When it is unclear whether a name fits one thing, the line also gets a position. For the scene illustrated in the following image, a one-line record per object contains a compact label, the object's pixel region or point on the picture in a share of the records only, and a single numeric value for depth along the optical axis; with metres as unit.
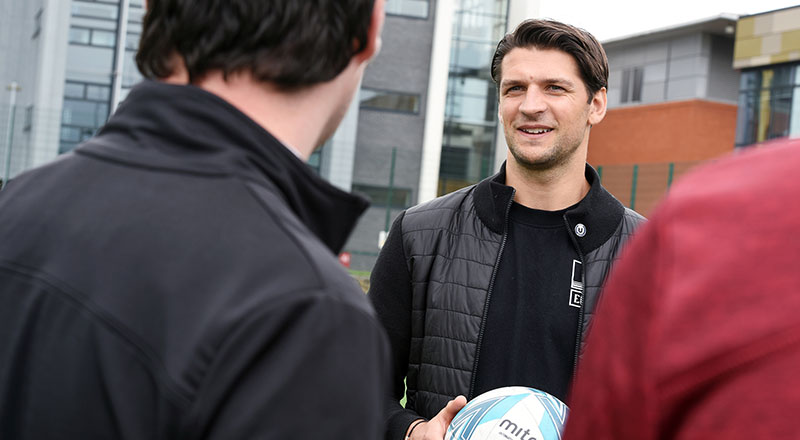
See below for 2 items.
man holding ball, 2.79
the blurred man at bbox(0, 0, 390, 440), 1.01
